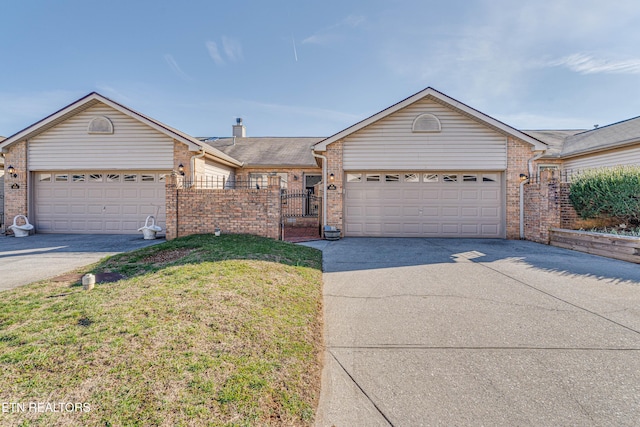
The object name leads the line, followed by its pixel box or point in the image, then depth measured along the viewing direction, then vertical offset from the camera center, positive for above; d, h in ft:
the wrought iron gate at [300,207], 49.52 -0.01
